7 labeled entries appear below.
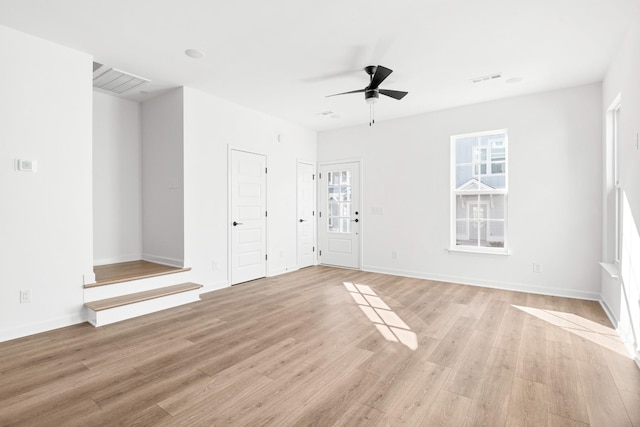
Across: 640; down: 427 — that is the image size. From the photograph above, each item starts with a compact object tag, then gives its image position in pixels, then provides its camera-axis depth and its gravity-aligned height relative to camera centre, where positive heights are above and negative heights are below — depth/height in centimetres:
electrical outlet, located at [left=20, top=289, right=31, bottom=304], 315 -84
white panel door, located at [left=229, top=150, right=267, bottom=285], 527 -11
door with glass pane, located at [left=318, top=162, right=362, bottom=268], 661 -11
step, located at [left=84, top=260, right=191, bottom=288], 385 -82
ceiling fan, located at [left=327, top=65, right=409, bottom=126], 368 +150
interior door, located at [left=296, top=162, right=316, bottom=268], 664 -9
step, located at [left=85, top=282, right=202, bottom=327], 347 -110
